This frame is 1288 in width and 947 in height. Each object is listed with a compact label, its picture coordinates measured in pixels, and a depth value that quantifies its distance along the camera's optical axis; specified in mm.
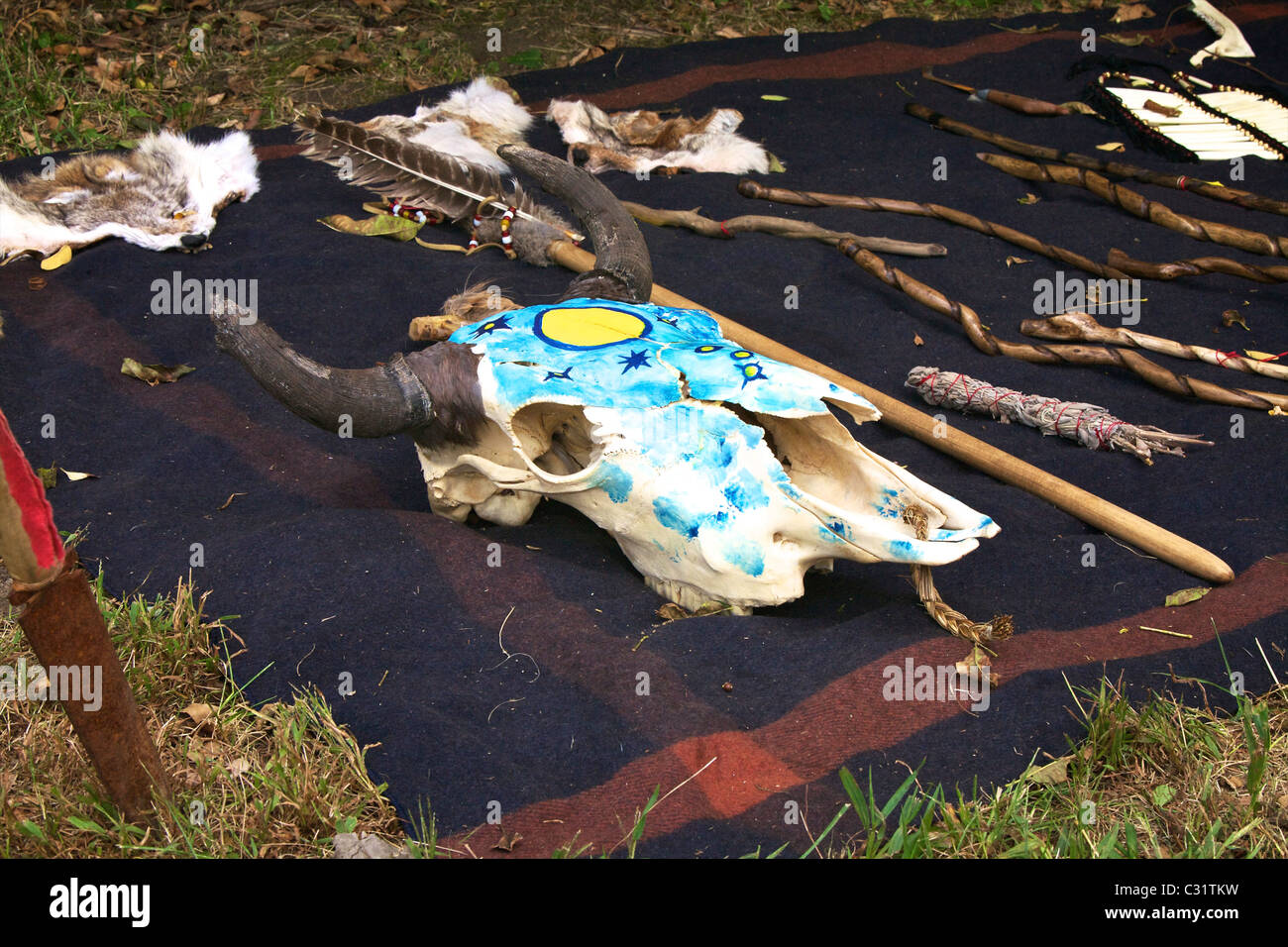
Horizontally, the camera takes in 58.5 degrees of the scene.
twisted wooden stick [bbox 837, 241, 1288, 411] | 4094
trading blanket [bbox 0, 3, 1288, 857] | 2561
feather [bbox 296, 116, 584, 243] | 5223
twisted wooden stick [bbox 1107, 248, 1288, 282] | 4723
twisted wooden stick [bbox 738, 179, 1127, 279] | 5117
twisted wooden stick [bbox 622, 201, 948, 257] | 5137
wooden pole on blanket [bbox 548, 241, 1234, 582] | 3252
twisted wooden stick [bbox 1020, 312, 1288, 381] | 4336
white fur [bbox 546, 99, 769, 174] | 5871
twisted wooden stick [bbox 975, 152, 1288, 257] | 4949
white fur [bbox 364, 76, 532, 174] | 5582
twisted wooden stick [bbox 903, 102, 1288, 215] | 5383
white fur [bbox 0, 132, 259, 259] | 4938
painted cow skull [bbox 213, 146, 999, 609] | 2822
